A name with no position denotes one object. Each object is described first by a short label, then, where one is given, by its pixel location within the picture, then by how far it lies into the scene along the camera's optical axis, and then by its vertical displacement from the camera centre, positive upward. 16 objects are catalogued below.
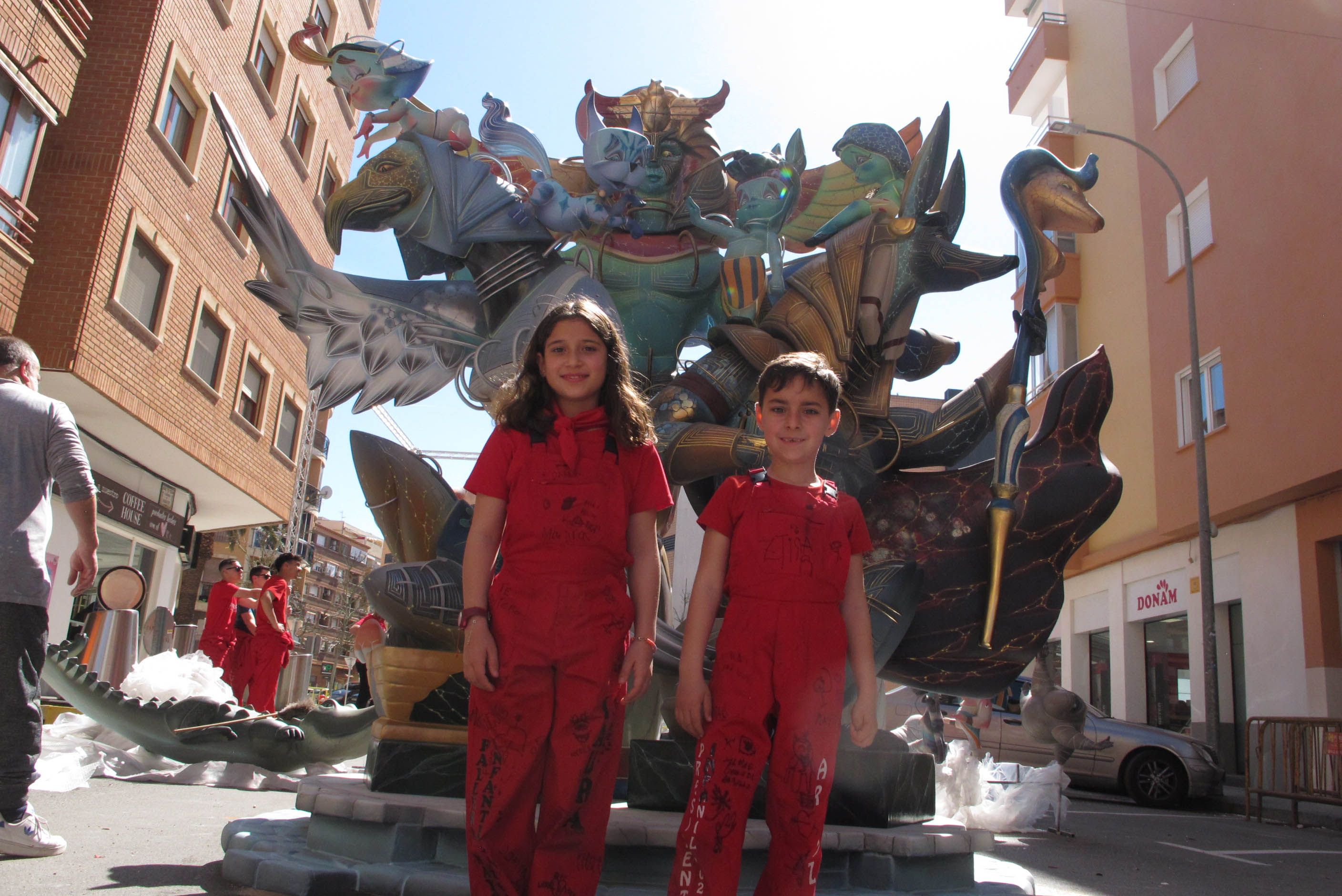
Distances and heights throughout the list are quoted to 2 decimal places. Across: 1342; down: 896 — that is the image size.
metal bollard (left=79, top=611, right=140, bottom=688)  7.34 +0.09
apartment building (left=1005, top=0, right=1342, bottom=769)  11.93 +5.24
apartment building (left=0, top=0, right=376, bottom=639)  11.55 +5.21
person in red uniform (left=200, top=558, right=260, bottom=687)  7.86 +0.38
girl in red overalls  2.17 +0.15
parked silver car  10.16 -0.26
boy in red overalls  2.29 +0.14
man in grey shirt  3.00 +0.28
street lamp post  11.94 +2.44
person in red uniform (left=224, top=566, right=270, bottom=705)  8.06 +0.10
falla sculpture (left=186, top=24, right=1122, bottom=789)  4.16 +1.65
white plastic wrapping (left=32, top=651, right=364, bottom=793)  5.45 -0.51
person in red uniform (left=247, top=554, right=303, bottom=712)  8.02 +0.23
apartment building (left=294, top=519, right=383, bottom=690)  62.03 +6.41
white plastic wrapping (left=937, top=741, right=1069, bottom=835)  6.36 -0.43
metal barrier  8.59 -0.10
